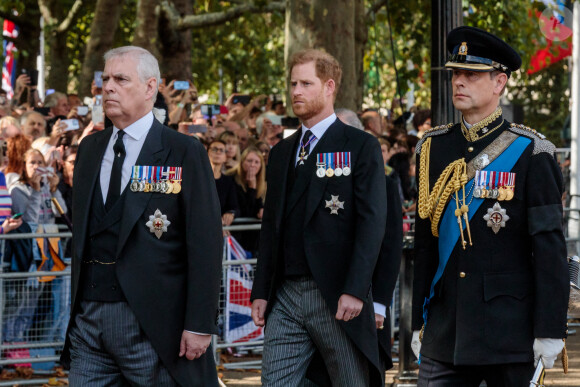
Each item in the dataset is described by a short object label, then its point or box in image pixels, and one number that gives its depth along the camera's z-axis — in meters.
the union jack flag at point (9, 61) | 25.94
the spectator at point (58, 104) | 14.15
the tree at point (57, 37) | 24.89
